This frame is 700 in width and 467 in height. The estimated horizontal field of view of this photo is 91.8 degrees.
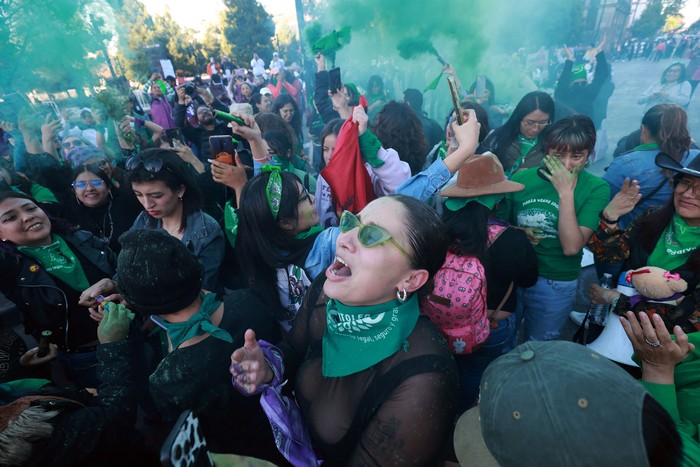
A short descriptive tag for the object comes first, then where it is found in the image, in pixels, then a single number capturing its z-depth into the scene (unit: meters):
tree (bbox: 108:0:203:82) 15.66
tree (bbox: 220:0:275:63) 31.84
